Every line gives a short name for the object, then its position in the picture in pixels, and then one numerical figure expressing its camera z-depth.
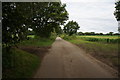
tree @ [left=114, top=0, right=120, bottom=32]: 32.38
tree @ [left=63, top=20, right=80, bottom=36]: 71.38
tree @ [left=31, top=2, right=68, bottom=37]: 27.02
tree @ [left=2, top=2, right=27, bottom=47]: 5.96
